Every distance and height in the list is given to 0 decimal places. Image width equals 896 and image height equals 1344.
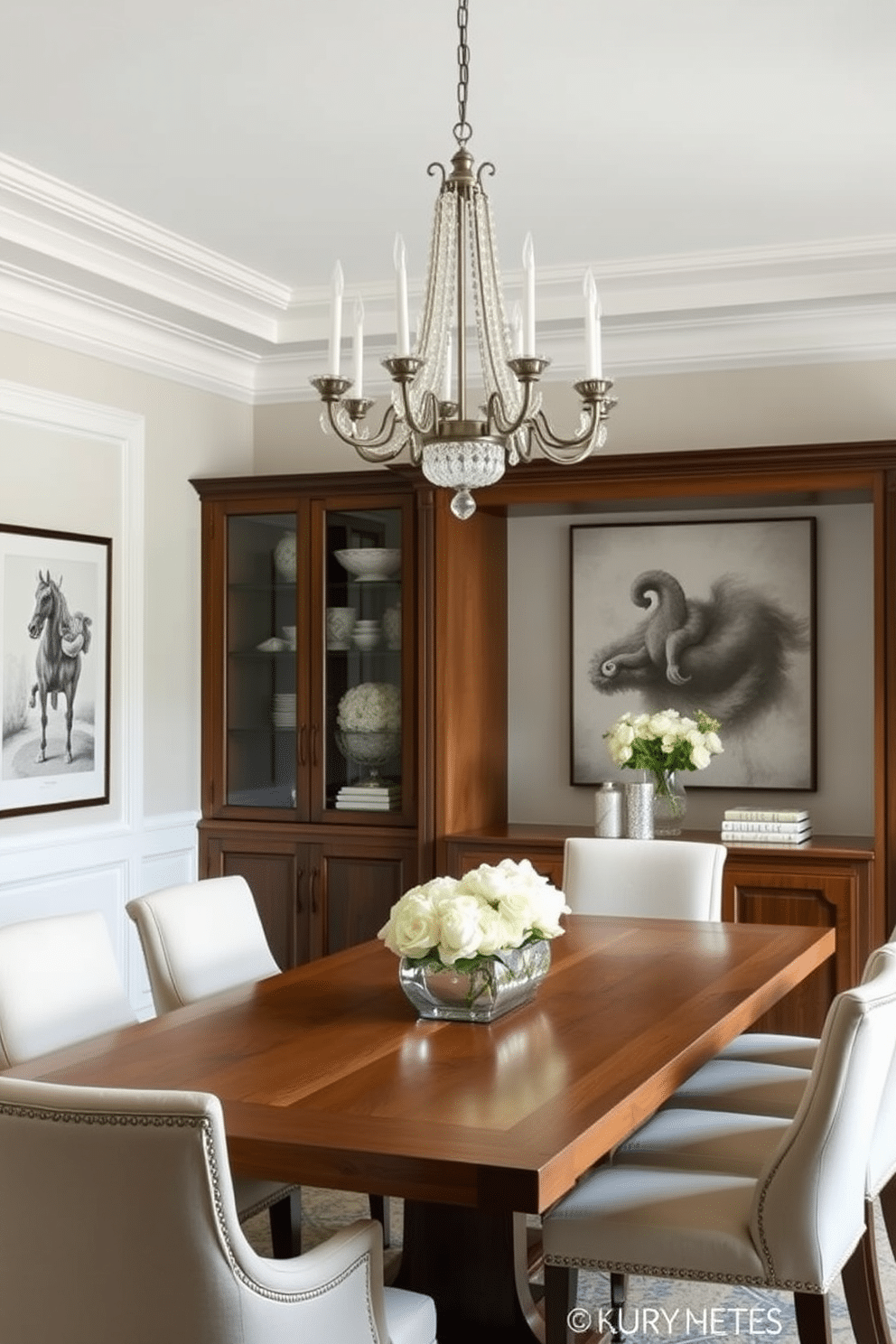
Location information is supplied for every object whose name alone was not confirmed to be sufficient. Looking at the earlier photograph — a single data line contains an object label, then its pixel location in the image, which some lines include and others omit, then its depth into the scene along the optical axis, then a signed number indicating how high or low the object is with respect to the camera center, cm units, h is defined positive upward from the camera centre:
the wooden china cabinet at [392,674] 488 +12
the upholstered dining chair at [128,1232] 181 -64
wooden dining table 206 -59
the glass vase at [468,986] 277 -51
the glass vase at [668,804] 507 -32
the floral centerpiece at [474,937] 270 -41
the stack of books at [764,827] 493 -39
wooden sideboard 473 -61
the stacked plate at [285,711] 559 -1
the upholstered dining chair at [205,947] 326 -55
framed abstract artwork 532 +25
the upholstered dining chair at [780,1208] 238 -83
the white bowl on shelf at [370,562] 546 +52
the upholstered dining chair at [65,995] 286 -56
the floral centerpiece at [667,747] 498 -13
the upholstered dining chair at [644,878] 420 -48
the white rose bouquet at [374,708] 545 +0
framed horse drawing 470 +13
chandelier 277 +61
